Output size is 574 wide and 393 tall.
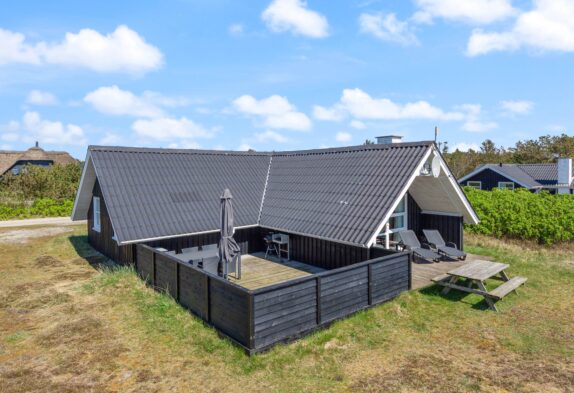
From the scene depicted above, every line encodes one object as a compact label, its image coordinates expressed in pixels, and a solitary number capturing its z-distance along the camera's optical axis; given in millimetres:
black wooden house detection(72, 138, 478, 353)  8016
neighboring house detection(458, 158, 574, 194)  31906
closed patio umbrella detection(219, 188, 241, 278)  10977
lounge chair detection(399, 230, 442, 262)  13112
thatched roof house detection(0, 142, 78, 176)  53469
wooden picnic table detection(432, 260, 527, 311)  9531
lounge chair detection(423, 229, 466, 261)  13469
